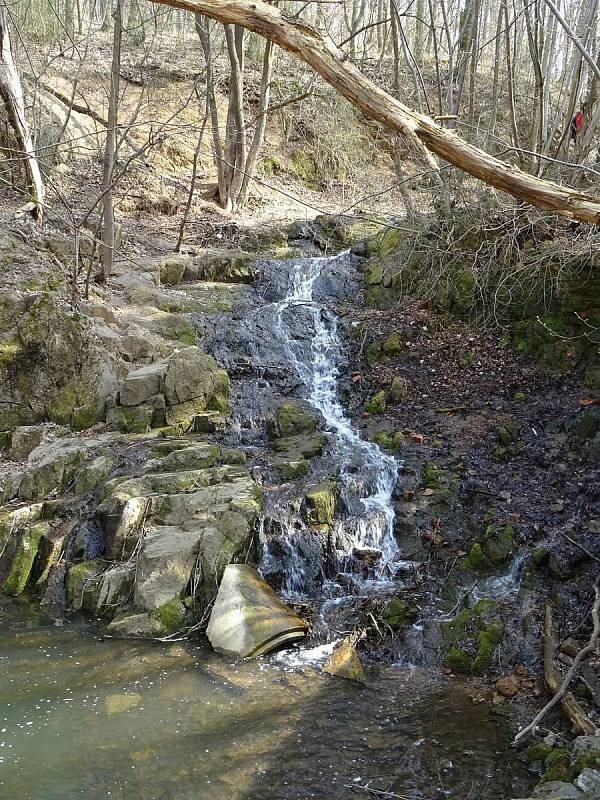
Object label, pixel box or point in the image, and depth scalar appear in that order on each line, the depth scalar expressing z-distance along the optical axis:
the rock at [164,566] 6.59
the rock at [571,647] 5.55
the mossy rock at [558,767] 4.12
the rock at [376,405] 9.98
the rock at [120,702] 5.21
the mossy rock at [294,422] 9.55
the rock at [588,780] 3.70
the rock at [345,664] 5.80
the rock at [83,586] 6.91
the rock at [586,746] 4.12
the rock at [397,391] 10.02
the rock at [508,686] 5.44
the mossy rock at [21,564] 7.25
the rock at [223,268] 13.59
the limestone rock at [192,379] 9.45
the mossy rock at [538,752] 4.63
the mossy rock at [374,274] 12.82
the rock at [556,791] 3.73
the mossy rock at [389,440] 9.02
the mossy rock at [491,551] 6.97
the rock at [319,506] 7.68
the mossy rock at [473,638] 5.88
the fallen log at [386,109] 3.63
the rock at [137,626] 6.38
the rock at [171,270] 13.16
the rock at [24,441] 8.70
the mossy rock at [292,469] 8.34
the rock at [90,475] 7.95
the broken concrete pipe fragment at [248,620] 6.12
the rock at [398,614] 6.44
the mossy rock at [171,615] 6.46
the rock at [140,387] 9.27
